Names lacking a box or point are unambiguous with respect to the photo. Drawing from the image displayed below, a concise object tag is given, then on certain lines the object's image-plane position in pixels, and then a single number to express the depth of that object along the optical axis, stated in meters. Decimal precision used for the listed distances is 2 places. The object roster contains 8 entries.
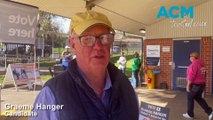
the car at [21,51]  18.35
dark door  10.80
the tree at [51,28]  25.22
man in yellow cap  1.51
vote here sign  4.08
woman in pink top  6.49
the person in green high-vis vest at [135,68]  11.94
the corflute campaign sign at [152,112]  3.84
